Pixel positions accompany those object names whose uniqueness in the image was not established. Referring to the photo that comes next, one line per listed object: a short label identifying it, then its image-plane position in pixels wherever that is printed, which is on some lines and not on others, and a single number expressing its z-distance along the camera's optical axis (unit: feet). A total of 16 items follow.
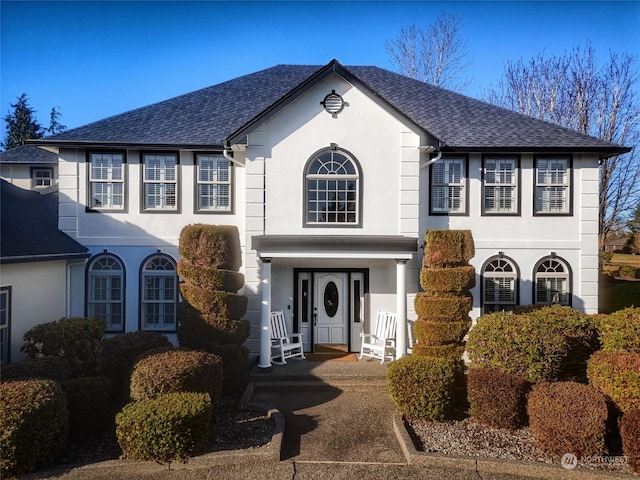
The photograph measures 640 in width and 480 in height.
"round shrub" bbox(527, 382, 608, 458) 20.11
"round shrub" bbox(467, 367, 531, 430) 23.63
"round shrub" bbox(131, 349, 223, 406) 22.70
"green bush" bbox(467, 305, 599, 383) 24.50
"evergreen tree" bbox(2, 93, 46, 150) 109.81
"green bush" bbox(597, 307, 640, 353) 24.58
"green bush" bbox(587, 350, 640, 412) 21.44
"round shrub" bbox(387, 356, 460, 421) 24.67
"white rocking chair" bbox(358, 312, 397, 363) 35.24
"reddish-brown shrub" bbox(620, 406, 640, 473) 19.39
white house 35.73
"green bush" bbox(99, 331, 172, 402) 25.70
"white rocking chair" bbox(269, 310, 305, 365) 34.99
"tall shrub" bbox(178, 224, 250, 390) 30.83
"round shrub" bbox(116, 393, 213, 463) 19.66
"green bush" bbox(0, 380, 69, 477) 18.43
